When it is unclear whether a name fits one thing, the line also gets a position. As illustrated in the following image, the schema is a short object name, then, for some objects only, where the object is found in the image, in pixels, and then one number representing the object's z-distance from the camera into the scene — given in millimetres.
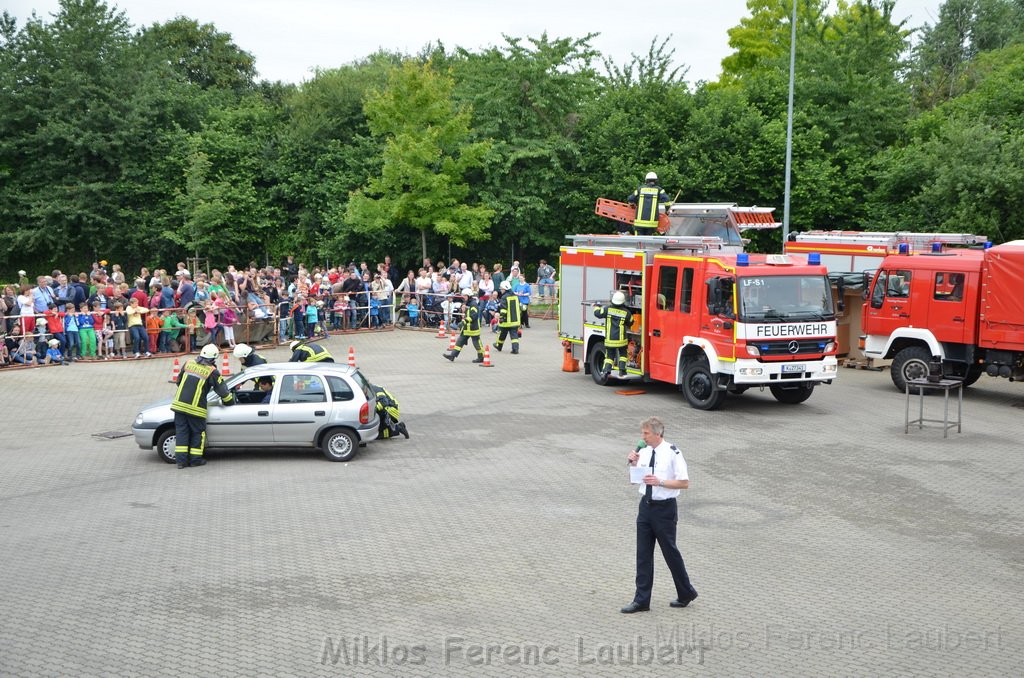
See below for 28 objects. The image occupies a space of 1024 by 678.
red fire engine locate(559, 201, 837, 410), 17422
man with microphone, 8734
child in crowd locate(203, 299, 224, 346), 24578
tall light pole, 29266
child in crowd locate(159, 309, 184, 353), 24266
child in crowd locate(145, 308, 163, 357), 24109
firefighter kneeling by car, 15766
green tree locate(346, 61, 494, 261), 33531
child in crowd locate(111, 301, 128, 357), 23797
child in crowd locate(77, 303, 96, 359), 23312
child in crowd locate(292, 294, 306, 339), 27172
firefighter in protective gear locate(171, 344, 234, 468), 14219
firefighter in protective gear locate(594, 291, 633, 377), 19516
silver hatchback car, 14570
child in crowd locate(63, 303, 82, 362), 23047
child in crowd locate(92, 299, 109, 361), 23375
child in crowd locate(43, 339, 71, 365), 22828
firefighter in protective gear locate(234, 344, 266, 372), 16172
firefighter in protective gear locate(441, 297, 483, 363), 23422
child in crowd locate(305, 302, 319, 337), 27328
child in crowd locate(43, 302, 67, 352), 22766
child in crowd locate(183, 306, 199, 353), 24500
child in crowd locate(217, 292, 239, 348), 24906
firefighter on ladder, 21641
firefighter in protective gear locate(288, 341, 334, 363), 16328
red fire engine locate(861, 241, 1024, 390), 18594
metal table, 15649
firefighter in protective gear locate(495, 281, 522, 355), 24688
